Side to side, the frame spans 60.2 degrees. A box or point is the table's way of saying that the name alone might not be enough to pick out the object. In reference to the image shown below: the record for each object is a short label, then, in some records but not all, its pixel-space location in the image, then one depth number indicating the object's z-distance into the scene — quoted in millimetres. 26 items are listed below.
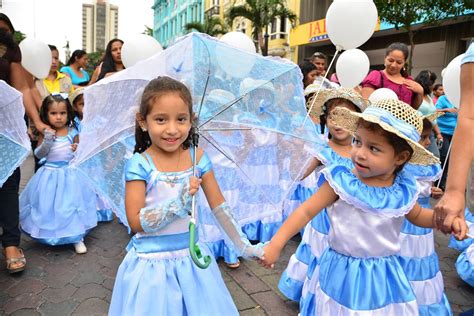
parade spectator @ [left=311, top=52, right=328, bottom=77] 4734
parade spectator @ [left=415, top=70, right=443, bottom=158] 4998
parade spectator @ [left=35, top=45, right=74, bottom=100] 5379
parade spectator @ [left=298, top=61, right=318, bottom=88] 4234
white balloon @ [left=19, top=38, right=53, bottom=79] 4273
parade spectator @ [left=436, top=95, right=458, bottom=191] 6273
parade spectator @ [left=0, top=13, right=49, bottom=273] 3164
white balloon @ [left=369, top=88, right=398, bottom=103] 3301
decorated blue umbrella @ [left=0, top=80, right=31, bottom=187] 2568
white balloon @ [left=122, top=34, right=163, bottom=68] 4480
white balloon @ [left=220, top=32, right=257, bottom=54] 4727
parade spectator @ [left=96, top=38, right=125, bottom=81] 5020
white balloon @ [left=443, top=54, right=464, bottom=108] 2943
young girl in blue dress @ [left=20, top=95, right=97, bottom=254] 3711
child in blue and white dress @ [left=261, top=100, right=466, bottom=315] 1849
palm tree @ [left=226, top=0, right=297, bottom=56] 17719
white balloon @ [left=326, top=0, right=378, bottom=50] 3605
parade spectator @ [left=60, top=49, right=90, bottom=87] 6109
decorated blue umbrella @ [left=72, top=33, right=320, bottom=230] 1838
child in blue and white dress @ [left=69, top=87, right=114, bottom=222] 4191
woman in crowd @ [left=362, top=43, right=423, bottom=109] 3945
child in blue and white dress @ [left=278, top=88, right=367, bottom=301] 2830
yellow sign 18641
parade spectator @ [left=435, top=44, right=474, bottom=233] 1666
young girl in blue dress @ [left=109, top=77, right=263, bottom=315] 1785
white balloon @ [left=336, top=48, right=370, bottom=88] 4168
